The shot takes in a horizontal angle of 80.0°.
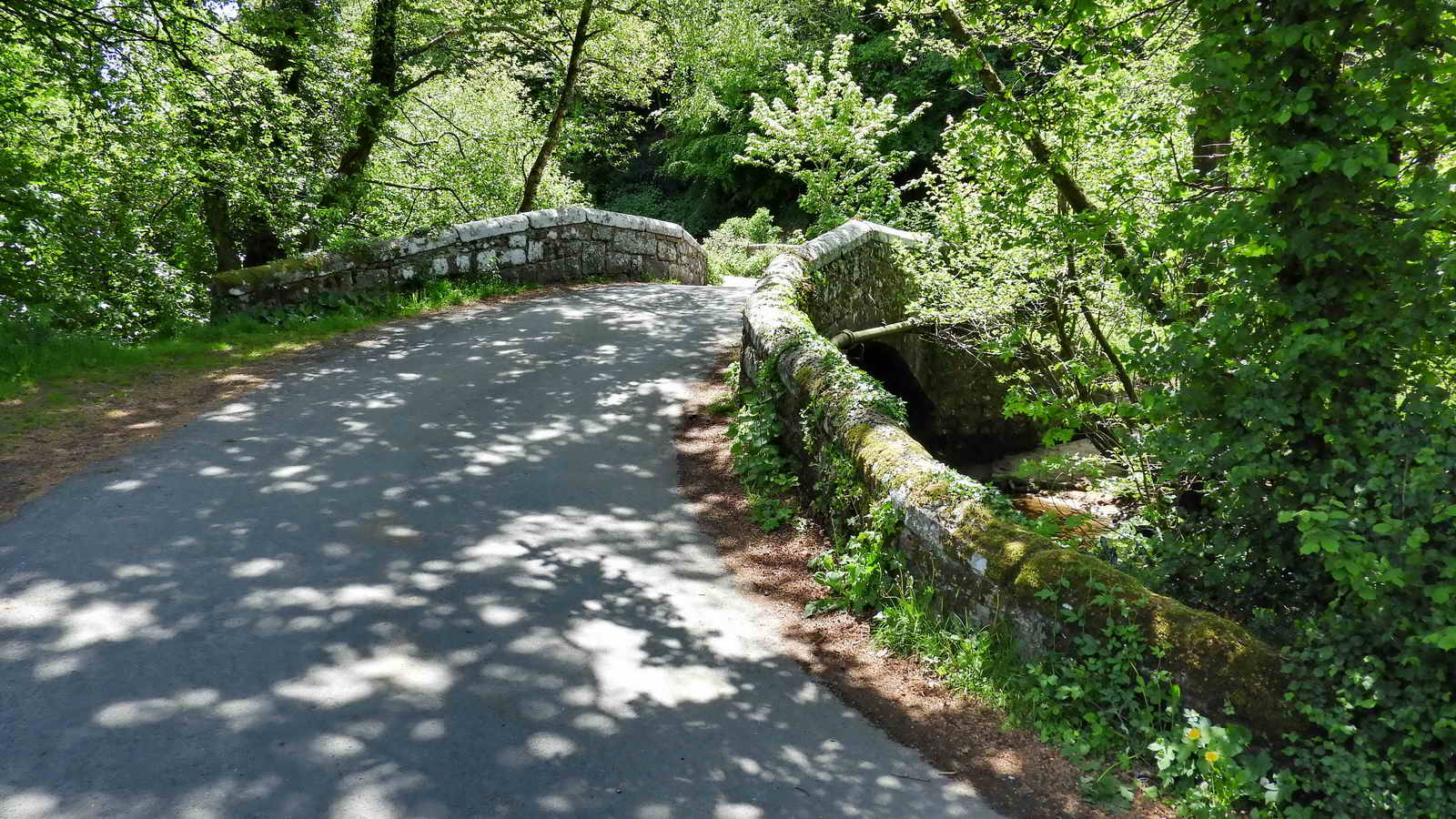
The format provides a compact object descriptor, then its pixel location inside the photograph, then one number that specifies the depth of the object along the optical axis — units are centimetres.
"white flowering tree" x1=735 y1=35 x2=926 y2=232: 1538
